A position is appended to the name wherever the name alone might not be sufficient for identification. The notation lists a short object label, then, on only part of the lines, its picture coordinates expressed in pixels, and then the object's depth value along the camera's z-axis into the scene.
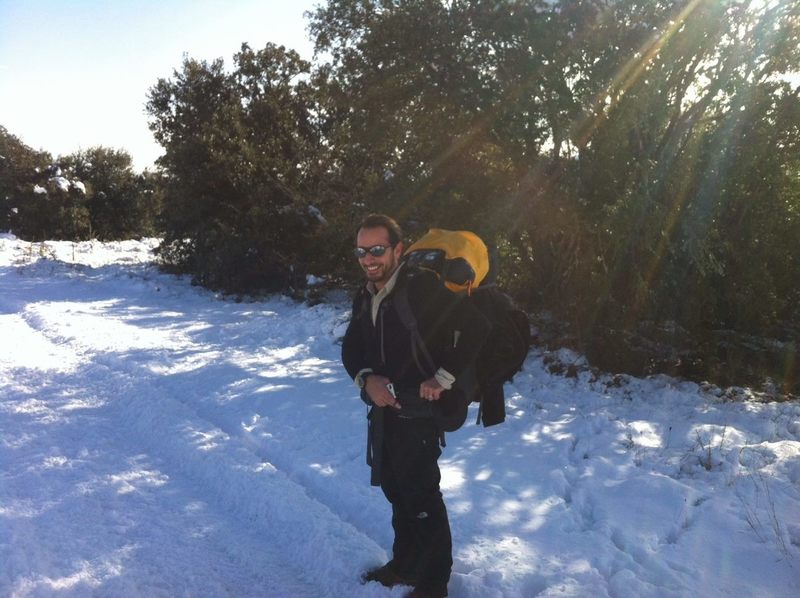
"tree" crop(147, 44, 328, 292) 13.71
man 2.73
